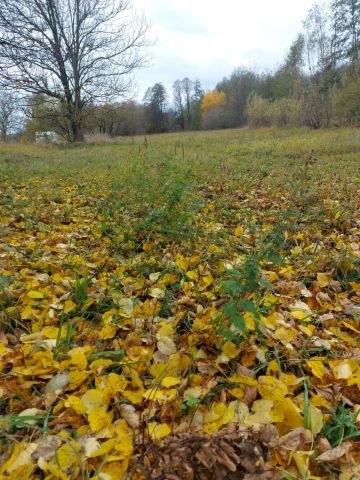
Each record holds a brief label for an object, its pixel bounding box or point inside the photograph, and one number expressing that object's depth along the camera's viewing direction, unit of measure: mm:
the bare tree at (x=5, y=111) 13547
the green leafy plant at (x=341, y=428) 1015
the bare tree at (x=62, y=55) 12672
